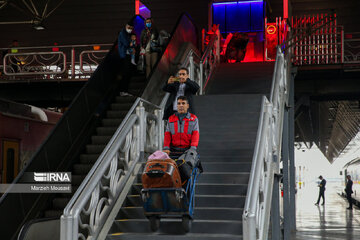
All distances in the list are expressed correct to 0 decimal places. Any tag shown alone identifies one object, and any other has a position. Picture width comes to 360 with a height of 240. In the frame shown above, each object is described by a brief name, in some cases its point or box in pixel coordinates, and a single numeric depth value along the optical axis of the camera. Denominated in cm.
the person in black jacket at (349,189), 2982
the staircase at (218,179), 723
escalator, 916
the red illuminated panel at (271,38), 1933
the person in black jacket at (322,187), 3231
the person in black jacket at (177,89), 941
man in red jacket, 756
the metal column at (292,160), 1743
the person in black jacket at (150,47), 1324
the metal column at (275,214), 1225
